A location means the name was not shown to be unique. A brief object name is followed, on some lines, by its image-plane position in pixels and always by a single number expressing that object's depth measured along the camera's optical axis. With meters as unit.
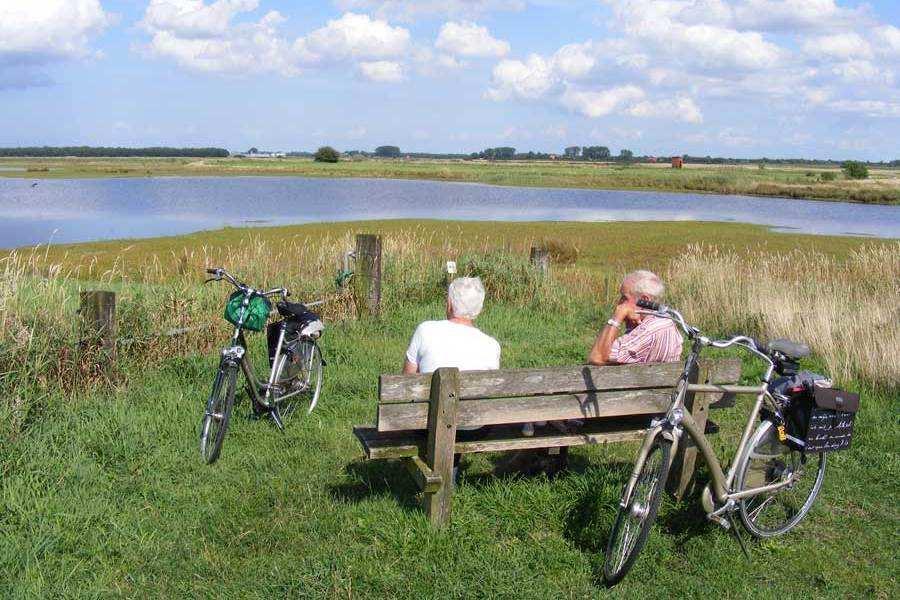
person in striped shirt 4.76
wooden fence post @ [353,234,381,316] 9.91
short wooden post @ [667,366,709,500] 4.20
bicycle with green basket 5.18
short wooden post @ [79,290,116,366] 6.35
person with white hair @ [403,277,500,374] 4.42
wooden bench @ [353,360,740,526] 3.83
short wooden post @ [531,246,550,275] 11.72
